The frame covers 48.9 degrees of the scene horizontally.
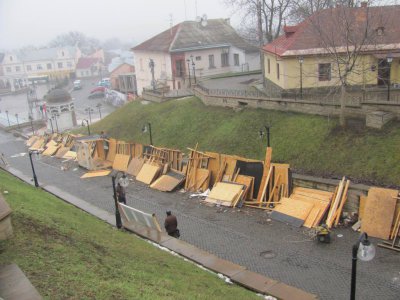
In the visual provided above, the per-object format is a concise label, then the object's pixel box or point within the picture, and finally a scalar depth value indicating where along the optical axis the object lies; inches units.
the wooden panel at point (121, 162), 1107.9
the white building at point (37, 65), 4877.0
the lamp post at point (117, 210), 640.4
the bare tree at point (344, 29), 932.5
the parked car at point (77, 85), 4054.1
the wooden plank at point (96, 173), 1087.6
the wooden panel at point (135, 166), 1052.5
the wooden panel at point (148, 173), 978.7
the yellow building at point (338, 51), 993.5
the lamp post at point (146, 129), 1145.8
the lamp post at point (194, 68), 1726.1
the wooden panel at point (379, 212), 603.2
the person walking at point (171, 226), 621.3
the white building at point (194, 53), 1865.2
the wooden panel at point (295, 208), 681.0
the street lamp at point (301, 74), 1018.7
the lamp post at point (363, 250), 336.8
